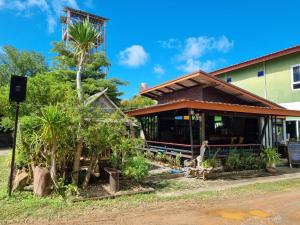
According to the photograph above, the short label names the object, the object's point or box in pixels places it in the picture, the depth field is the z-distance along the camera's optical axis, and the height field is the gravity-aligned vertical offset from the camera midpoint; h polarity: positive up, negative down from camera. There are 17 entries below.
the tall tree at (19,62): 30.62 +8.58
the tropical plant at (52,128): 6.46 +0.16
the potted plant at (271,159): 11.01 -0.87
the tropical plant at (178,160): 10.84 -0.97
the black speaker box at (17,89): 6.68 +1.17
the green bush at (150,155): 13.47 -1.00
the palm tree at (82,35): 9.47 +3.67
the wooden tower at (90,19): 38.04 +17.79
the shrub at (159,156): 12.43 -0.95
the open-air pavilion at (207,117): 11.27 +1.11
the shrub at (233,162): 10.56 -0.98
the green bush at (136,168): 7.52 -0.94
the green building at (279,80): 16.20 +4.08
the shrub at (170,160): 11.42 -1.03
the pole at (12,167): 6.49 -0.85
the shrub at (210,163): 9.48 -0.95
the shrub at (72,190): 6.67 -1.44
